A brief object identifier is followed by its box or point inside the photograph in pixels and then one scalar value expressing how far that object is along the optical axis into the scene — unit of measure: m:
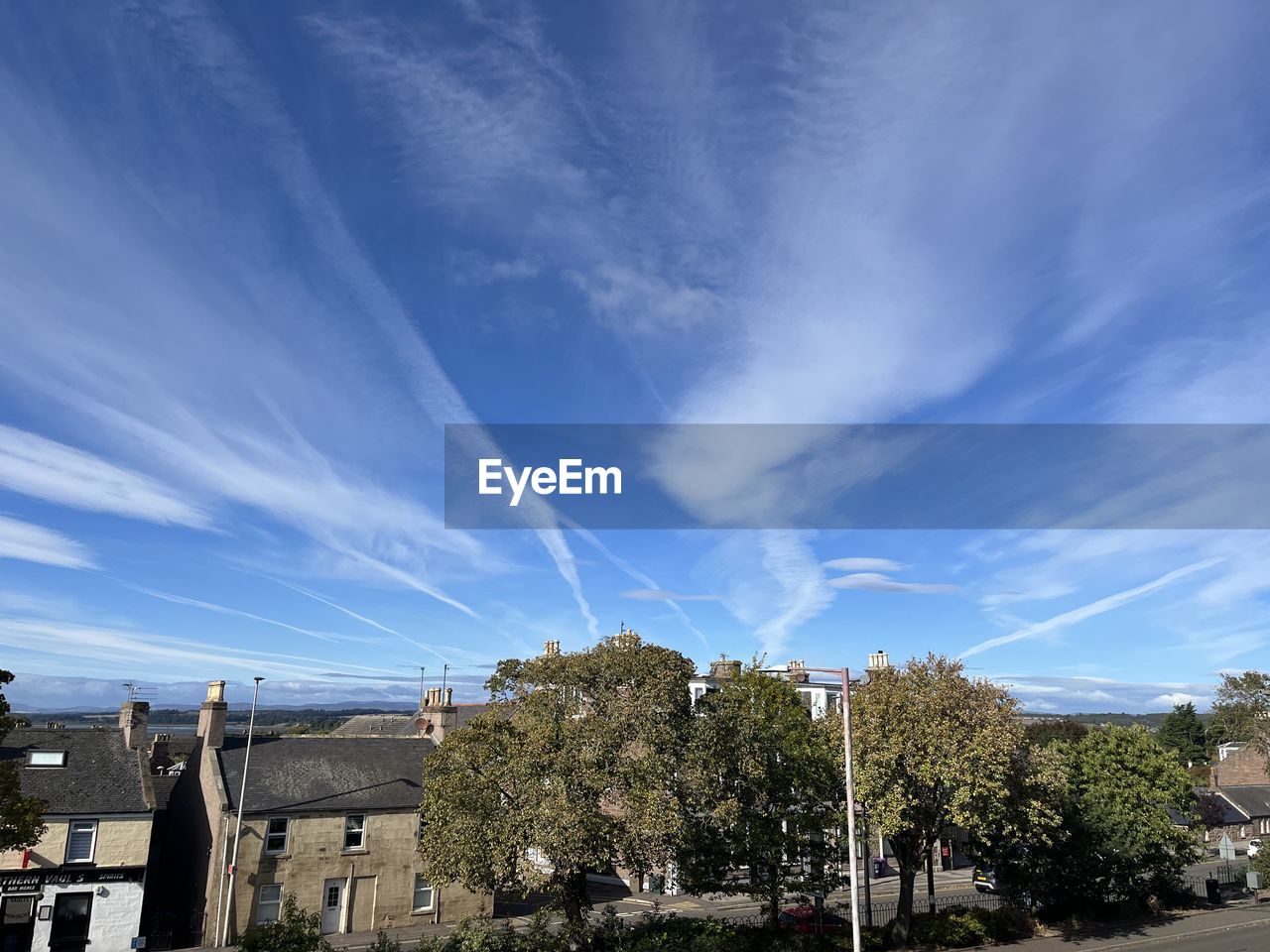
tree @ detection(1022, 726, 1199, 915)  42.31
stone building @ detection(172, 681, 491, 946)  42.16
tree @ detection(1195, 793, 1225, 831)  79.12
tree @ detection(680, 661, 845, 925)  28.72
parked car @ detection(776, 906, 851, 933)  36.22
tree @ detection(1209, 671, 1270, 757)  112.75
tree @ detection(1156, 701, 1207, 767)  138.25
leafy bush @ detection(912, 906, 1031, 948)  37.50
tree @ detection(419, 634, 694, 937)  26.12
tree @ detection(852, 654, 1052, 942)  32.62
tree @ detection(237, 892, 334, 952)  21.84
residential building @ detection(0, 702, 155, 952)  38.66
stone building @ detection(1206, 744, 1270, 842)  83.94
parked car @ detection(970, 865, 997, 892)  56.38
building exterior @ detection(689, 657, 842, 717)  67.69
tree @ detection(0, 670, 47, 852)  24.41
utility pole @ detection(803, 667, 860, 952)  26.83
